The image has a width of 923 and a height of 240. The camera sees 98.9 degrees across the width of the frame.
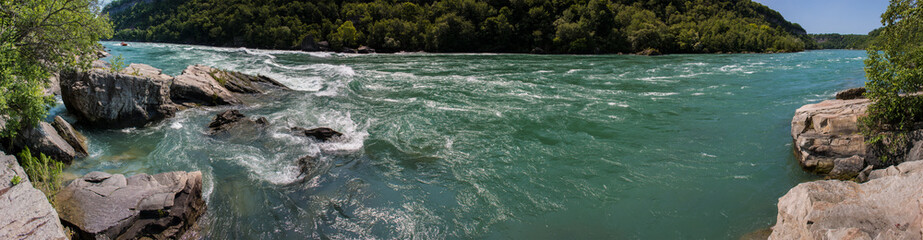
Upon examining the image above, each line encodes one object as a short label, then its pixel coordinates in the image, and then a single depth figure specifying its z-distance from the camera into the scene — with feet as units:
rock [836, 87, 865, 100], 41.85
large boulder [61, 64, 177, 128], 43.68
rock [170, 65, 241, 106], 59.71
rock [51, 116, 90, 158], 36.29
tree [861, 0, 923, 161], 32.32
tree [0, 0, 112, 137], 28.30
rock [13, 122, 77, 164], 30.89
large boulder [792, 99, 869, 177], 33.27
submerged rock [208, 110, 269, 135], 46.92
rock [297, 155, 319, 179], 34.67
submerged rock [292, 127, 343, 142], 43.73
